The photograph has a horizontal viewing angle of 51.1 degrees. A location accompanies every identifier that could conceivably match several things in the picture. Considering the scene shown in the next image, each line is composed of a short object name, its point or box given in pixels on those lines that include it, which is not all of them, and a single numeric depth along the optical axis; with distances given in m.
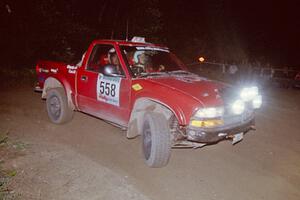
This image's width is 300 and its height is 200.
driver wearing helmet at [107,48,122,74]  5.82
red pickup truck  4.36
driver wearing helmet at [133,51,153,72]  5.66
